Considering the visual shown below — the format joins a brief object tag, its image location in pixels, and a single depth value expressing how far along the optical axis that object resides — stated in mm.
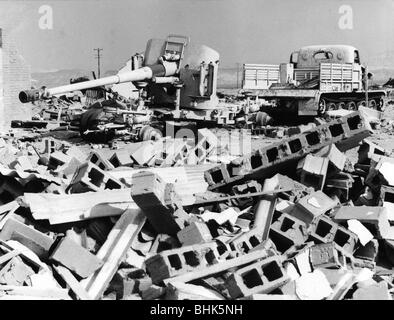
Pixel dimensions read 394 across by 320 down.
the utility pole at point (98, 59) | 50225
